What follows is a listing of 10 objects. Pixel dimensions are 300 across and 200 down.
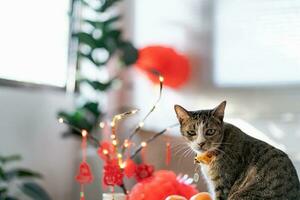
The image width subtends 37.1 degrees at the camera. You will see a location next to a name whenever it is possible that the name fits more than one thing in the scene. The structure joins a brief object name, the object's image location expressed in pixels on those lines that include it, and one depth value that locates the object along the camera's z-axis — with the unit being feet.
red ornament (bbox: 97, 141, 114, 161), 4.94
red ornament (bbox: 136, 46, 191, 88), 6.47
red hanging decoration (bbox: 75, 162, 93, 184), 4.80
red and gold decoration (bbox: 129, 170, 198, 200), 4.78
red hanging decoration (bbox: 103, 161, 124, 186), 4.58
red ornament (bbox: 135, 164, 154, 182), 5.08
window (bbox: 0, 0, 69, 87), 6.55
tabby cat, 3.81
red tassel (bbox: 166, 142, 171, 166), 5.17
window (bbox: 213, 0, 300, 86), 5.48
